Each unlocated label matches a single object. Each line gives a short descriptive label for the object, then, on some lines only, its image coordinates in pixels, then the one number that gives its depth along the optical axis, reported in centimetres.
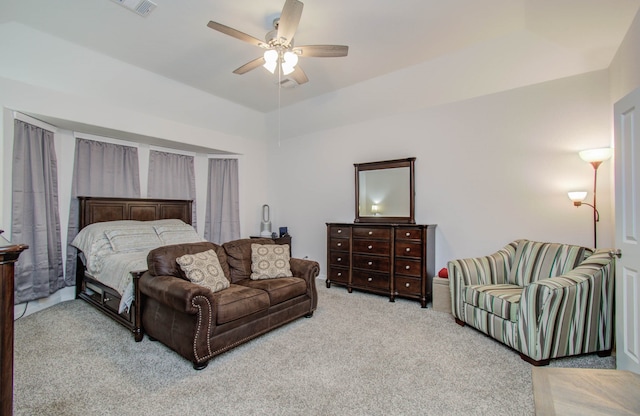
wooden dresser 371
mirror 420
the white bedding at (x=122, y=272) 283
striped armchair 226
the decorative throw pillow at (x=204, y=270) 269
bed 294
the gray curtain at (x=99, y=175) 396
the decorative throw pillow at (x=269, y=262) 333
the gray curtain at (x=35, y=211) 321
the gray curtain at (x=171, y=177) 476
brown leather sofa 227
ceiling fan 225
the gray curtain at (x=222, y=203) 545
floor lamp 274
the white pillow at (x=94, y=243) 345
